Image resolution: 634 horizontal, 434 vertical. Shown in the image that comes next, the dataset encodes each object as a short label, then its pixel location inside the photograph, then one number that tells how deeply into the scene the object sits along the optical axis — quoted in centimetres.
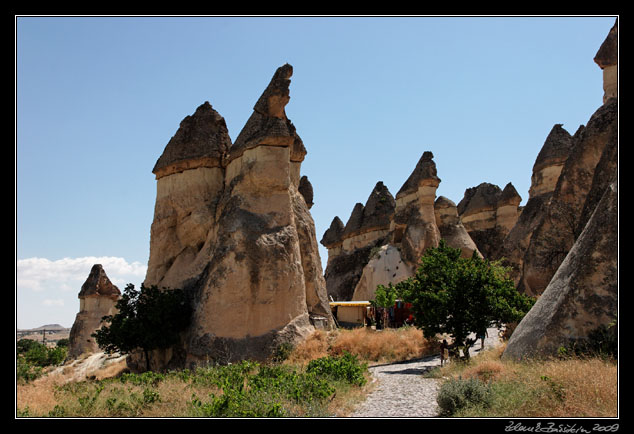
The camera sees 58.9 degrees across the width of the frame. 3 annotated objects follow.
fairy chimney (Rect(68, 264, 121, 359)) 2973
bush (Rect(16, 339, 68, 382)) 2891
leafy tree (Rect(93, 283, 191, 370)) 1802
